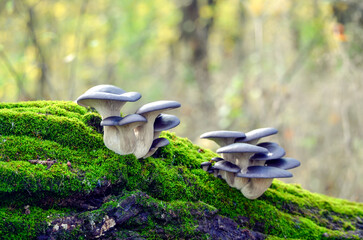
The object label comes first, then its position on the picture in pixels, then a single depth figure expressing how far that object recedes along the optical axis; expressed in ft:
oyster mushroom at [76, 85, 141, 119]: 9.56
